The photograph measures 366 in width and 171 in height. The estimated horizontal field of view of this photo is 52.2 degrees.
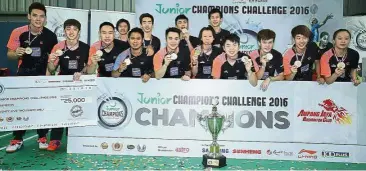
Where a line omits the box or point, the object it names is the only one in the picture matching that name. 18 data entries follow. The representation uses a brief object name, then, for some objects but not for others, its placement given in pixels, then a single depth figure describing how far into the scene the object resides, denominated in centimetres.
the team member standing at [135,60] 537
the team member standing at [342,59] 516
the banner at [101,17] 957
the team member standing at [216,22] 645
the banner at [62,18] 954
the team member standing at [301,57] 533
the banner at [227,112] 484
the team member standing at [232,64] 522
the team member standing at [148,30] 632
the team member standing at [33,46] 544
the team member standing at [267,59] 511
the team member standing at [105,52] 541
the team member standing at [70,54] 535
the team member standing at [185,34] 621
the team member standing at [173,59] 534
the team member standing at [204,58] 552
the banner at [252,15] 762
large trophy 464
